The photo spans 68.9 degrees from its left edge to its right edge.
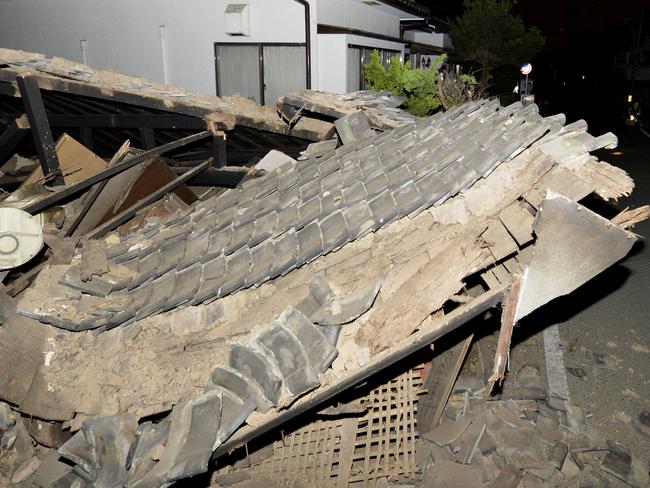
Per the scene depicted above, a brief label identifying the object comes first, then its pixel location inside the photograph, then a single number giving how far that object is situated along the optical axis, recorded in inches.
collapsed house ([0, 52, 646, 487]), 145.0
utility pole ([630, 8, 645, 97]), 1460.6
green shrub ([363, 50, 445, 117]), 535.4
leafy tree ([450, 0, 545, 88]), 975.0
